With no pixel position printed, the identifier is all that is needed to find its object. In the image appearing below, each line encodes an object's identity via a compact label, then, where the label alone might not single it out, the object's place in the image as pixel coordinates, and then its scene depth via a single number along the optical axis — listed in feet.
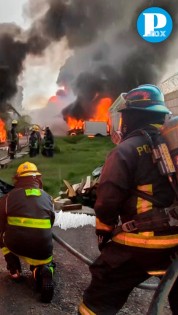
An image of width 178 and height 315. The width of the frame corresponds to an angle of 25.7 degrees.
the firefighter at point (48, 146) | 44.19
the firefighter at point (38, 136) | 47.31
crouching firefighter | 10.34
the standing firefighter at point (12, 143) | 46.42
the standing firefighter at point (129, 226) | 6.33
